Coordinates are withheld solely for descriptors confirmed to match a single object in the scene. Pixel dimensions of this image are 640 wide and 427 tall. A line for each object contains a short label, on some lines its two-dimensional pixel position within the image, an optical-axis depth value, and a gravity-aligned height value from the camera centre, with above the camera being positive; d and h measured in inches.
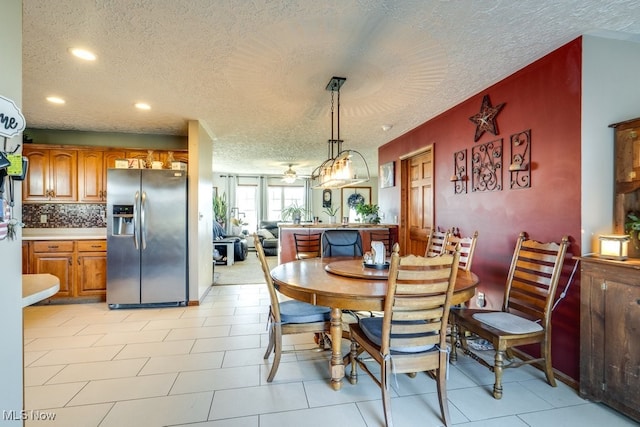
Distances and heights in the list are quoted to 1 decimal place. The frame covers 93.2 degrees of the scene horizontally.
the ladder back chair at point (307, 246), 144.7 -17.1
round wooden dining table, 68.9 -18.7
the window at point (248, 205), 377.1 +7.9
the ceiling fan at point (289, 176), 281.4 +33.3
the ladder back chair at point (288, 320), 81.5 -30.6
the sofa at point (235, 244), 280.1 -31.3
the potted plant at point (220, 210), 343.0 +1.5
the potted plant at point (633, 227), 75.9 -4.0
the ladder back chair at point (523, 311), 77.5 -29.7
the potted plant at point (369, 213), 203.6 -1.1
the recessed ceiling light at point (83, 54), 89.8 +47.9
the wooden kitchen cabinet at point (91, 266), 157.4 -29.0
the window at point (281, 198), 389.1 +17.3
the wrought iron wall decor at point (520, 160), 98.5 +17.2
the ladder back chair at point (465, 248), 103.3 -13.0
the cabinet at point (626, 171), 76.4 +10.5
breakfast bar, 184.4 -11.9
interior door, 162.7 +6.4
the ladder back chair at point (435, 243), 119.8 -13.1
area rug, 209.0 -48.2
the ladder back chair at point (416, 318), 63.5 -23.9
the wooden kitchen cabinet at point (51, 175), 164.1 +19.5
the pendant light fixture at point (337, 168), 113.3 +18.1
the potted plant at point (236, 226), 352.2 -17.5
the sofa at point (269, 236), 322.3 -27.1
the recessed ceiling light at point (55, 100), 126.8 +47.8
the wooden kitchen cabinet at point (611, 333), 67.2 -28.7
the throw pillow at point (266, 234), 340.2 -25.8
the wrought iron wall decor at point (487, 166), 111.0 +17.6
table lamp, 72.6 -8.5
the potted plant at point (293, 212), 367.6 -0.9
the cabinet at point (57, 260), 153.1 -25.1
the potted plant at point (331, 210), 390.4 +1.7
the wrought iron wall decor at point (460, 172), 129.9 +17.3
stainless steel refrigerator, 149.8 -13.0
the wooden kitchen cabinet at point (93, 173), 168.9 +21.4
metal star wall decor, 111.9 +36.0
